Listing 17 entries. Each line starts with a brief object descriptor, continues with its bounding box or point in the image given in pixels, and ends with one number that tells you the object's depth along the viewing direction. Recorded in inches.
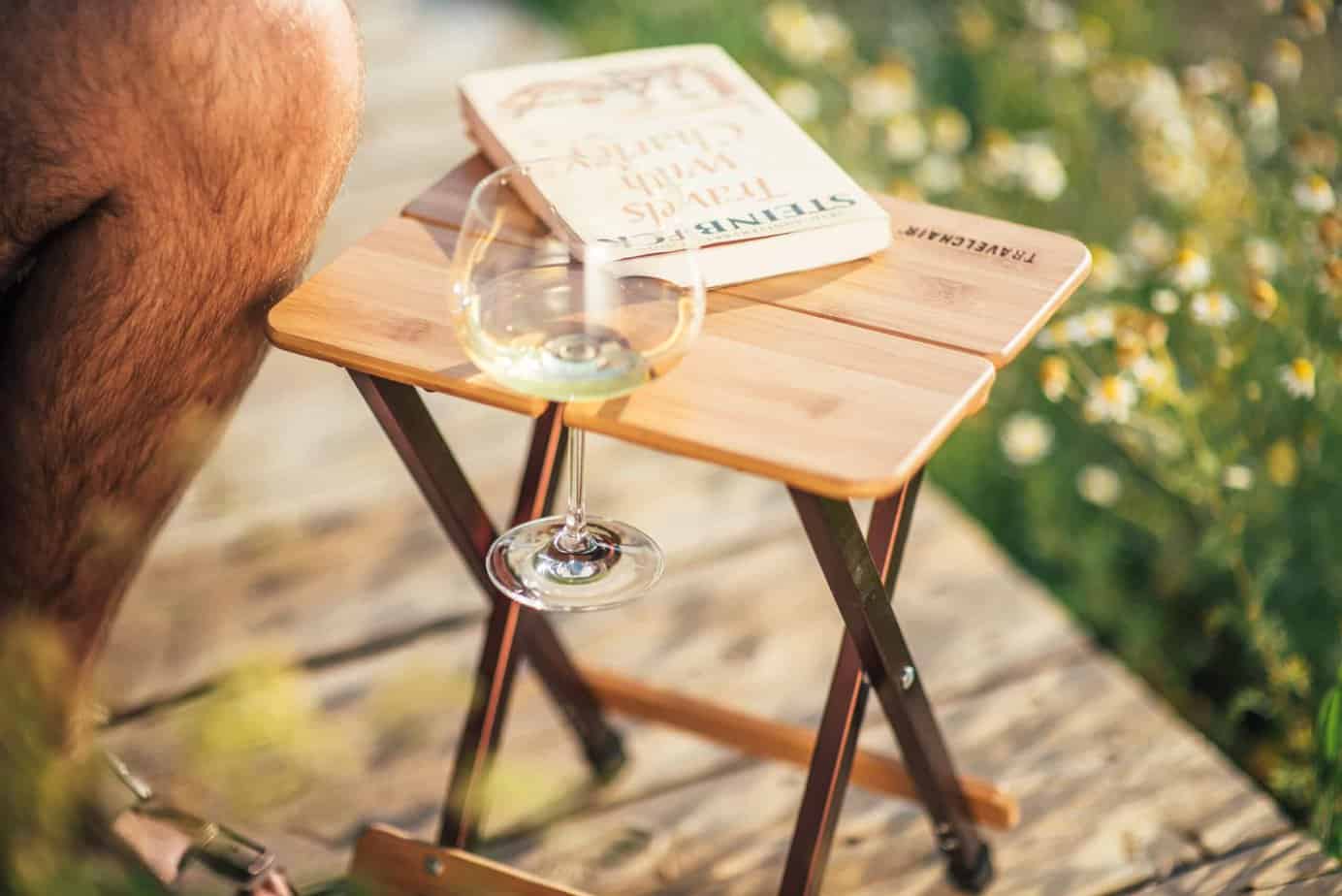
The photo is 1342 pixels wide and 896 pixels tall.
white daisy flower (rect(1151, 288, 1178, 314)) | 69.9
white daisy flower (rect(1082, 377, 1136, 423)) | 70.7
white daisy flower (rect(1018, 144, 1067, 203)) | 80.4
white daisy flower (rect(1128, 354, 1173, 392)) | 70.3
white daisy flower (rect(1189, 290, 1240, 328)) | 70.4
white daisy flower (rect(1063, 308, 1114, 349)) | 70.8
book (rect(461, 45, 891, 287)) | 60.8
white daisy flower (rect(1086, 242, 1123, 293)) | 75.9
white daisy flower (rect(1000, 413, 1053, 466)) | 79.9
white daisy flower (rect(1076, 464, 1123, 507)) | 80.5
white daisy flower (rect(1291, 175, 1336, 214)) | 70.8
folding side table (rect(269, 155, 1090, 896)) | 57.3
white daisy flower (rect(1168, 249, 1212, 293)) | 70.2
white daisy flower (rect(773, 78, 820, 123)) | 88.4
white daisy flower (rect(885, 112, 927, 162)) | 83.9
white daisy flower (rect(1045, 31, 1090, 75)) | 86.4
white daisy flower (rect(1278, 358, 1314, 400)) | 69.2
